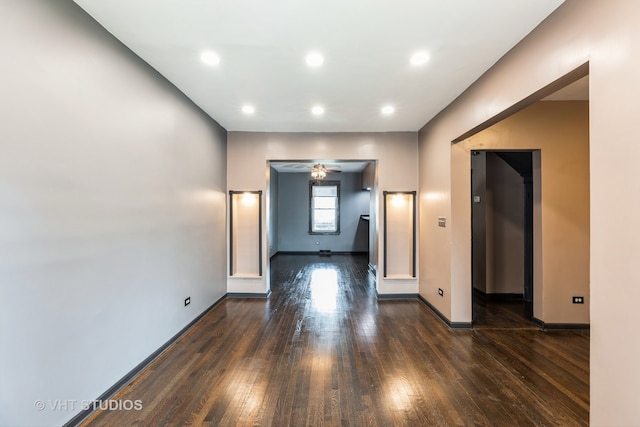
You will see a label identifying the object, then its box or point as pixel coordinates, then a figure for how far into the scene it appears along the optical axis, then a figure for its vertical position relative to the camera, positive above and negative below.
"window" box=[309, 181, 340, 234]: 10.58 +0.25
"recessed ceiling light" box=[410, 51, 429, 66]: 2.63 +1.48
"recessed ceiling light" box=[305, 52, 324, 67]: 2.63 +1.48
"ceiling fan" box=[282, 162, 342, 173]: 8.95 +1.56
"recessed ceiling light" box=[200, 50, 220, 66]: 2.63 +1.50
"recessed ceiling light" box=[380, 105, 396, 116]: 3.96 +1.48
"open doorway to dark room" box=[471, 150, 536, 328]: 5.01 -0.33
